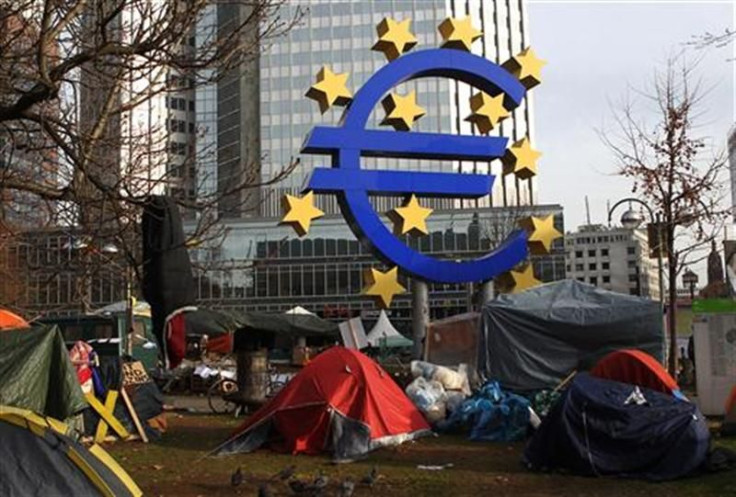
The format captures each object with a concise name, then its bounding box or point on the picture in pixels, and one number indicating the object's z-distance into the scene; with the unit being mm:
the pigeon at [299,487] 9070
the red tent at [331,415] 12281
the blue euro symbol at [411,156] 18406
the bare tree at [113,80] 7711
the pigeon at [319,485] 9000
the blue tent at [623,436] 10180
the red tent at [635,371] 11484
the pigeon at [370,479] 9828
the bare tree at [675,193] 20953
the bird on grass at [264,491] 8586
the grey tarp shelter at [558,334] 16734
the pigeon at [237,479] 9766
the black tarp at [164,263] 8195
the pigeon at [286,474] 9875
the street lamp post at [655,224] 19861
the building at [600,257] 107750
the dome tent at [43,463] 5973
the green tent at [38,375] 11750
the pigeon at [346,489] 8922
